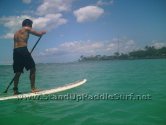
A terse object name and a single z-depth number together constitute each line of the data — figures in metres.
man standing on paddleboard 5.50
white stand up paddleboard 5.63
